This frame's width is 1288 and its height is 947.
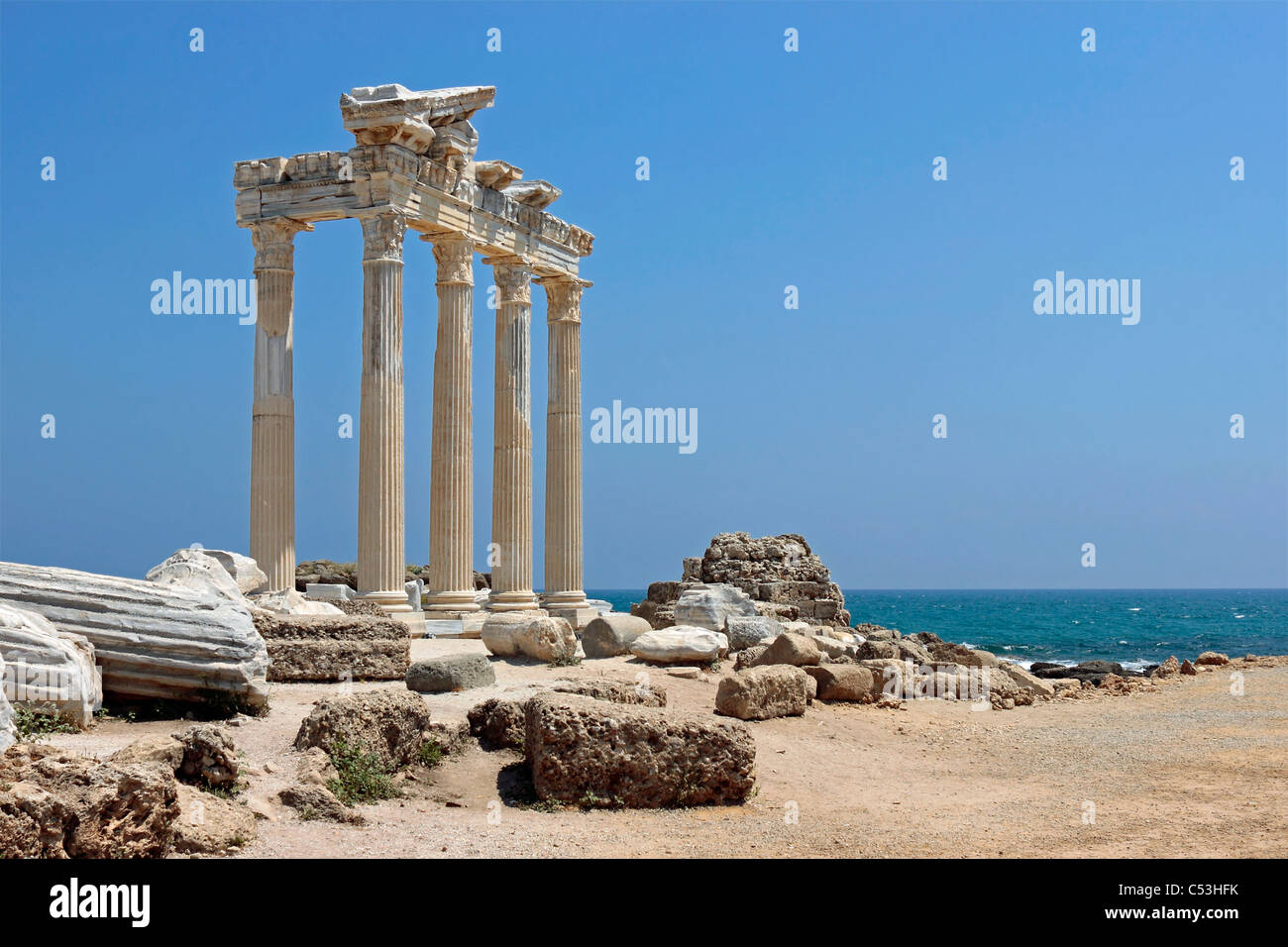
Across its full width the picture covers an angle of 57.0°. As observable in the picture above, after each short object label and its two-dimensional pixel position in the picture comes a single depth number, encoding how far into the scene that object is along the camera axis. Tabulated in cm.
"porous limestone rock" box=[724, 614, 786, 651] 1947
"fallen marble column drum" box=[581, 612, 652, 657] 1822
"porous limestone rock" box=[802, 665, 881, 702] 1535
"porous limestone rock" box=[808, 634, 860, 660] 1791
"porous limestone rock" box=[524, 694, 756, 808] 928
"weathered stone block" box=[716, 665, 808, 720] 1352
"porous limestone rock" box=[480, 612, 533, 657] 1708
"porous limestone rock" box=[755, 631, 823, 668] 1620
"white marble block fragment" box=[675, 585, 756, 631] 1947
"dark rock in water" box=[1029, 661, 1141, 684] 2872
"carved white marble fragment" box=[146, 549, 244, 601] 1339
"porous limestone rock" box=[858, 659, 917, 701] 1619
